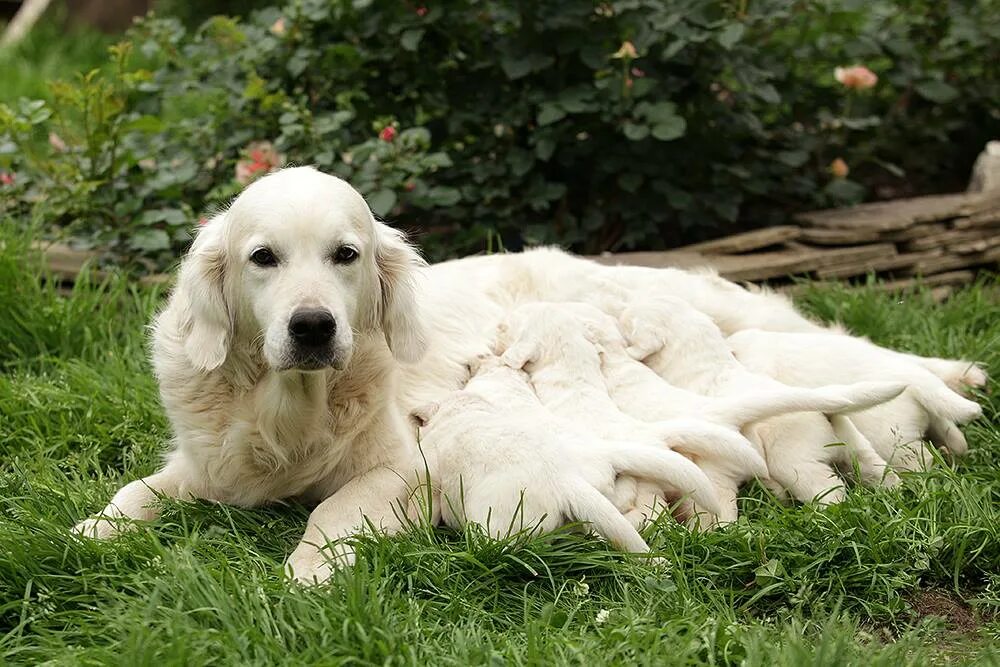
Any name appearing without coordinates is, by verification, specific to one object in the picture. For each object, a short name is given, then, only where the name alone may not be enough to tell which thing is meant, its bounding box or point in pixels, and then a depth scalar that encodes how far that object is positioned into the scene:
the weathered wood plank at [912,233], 5.39
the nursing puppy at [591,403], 3.21
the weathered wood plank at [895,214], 5.36
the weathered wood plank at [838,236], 5.32
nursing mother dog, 2.99
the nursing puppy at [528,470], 2.93
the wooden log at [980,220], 5.42
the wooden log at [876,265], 5.27
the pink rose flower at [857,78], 5.55
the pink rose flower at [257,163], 4.94
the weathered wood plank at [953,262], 5.36
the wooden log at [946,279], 5.27
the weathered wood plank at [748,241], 5.30
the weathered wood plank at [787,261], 5.16
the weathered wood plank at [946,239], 5.39
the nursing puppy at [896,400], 3.55
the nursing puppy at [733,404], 3.29
